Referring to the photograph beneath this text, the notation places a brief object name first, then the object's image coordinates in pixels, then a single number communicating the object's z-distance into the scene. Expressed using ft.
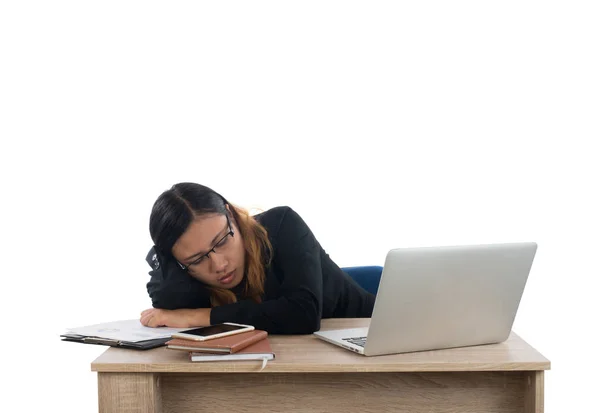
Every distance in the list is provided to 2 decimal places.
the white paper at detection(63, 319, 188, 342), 7.68
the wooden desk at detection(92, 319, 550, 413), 7.20
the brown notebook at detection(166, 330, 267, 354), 6.88
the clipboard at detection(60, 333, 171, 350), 7.37
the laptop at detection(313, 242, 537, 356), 6.81
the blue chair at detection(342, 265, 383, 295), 10.93
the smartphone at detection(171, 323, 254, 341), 6.99
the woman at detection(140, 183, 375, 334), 8.25
